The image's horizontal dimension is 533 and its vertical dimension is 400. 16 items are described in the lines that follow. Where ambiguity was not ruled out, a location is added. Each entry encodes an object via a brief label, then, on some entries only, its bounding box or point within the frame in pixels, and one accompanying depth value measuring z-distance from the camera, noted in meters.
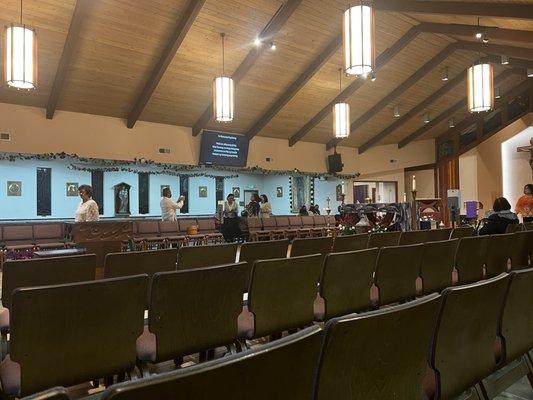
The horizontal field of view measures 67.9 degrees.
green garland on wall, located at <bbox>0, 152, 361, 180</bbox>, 7.99
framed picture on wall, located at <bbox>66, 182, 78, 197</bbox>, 9.27
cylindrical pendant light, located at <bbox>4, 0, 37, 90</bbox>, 4.68
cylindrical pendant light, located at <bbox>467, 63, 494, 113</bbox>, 6.06
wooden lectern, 4.48
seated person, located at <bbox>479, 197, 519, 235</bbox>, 4.80
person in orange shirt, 6.06
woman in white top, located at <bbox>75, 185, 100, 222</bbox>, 5.08
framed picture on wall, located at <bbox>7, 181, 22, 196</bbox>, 8.47
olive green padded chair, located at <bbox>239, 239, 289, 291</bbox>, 3.11
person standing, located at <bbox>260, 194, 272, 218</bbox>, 10.17
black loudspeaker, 12.70
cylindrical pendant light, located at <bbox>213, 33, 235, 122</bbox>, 6.68
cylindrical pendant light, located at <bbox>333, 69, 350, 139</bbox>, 8.46
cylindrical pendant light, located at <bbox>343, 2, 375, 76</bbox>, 4.54
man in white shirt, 8.05
